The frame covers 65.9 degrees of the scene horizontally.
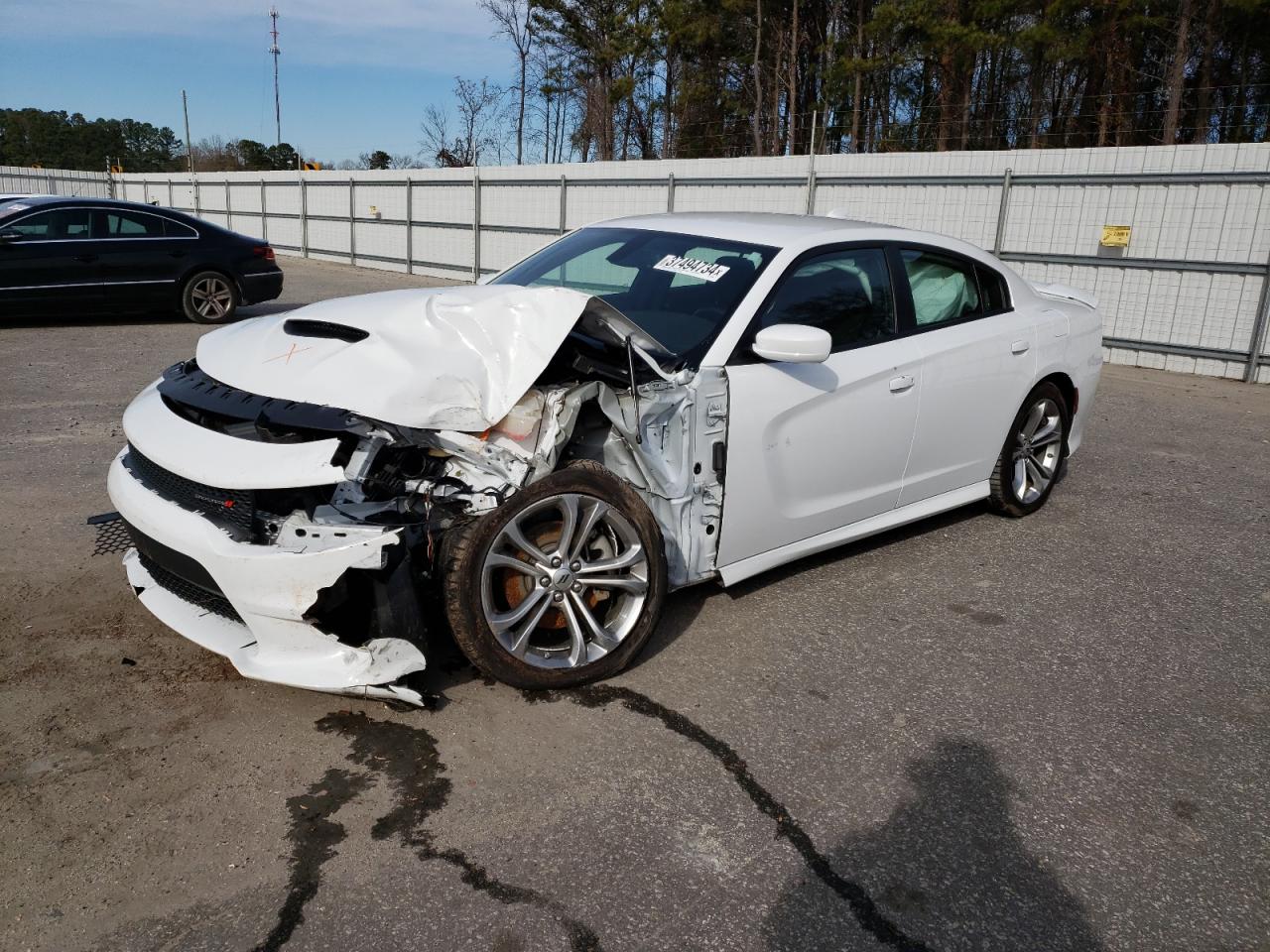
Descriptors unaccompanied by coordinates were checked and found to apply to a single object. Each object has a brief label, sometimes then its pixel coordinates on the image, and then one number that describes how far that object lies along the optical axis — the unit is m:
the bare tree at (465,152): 34.19
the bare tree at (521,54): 38.09
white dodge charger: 2.96
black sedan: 10.98
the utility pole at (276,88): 58.38
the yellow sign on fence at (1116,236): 11.88
